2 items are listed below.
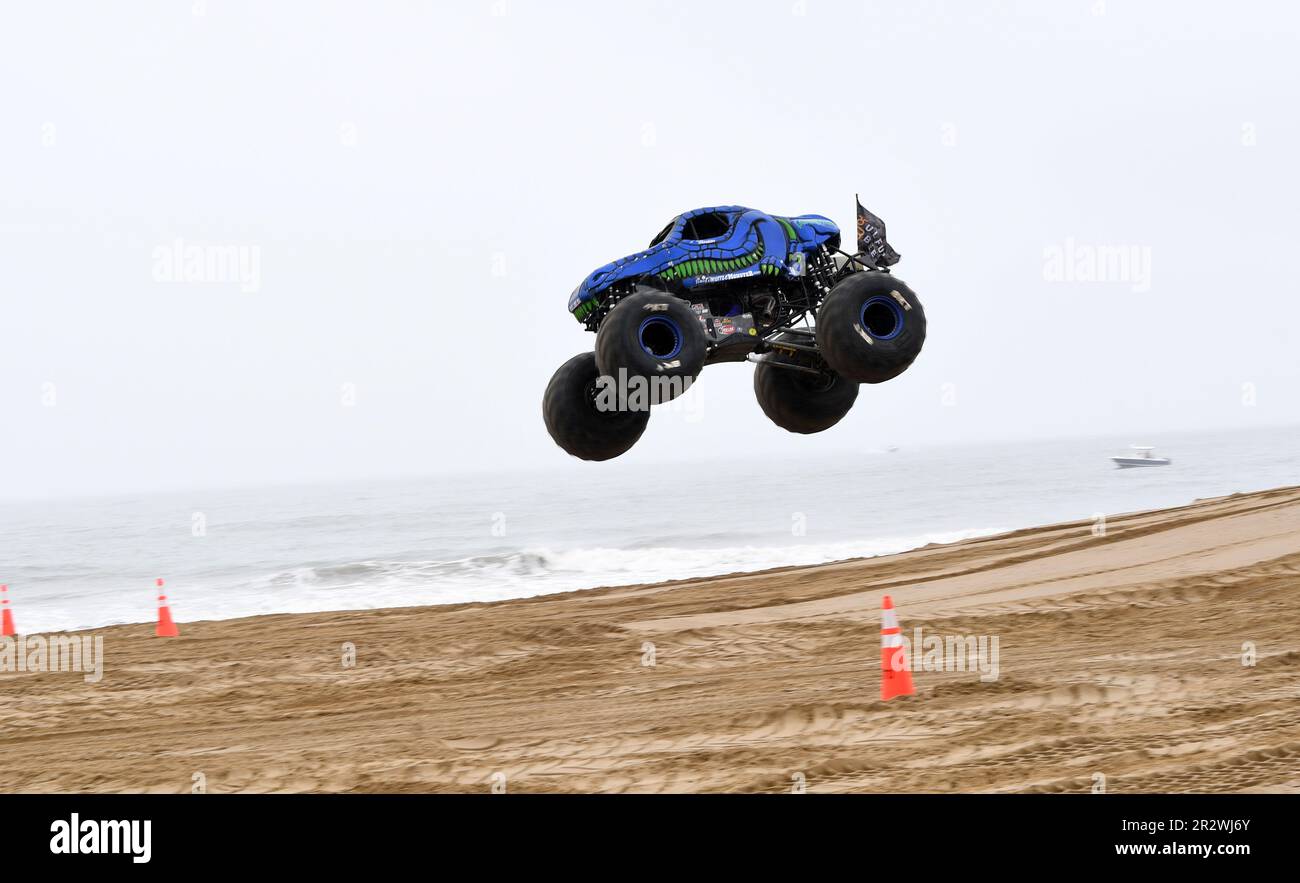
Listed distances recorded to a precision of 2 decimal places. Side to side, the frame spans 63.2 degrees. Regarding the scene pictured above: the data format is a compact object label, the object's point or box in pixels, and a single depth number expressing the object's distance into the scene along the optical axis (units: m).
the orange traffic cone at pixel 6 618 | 16.93
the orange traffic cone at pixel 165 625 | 16.11
